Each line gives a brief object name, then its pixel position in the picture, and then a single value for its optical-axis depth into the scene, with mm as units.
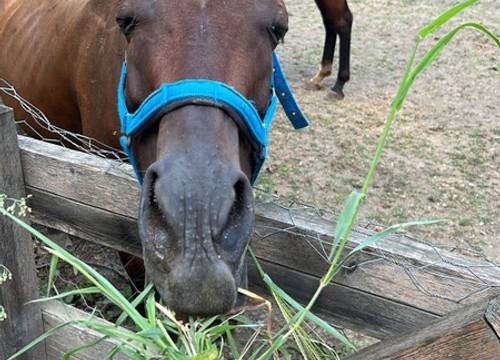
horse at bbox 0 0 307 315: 1178
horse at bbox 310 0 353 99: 5660
